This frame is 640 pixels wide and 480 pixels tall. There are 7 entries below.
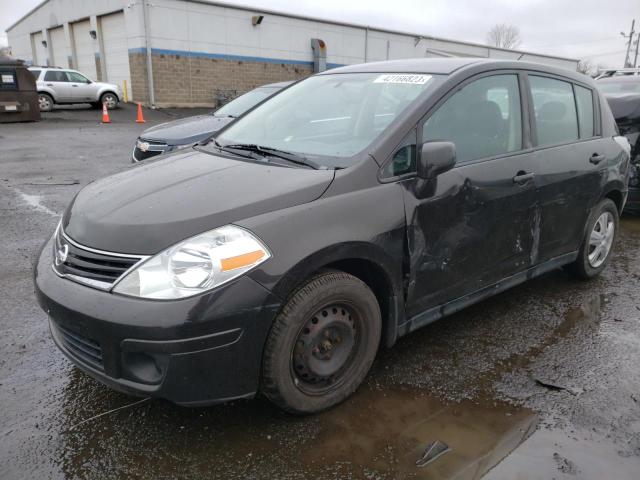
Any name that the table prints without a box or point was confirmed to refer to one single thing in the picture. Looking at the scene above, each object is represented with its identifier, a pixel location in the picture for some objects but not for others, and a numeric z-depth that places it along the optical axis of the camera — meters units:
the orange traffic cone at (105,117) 18.54
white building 23.92
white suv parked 19.98
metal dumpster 15.70
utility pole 63.53
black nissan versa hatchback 2.22
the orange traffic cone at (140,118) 19.55
